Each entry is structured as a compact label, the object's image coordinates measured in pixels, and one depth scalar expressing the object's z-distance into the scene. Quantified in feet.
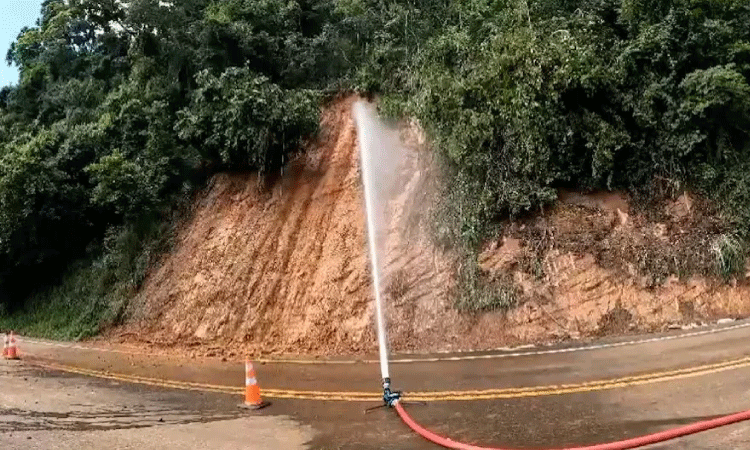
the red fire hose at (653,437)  20.51
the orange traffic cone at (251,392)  31.04
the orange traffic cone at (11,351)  51.60
